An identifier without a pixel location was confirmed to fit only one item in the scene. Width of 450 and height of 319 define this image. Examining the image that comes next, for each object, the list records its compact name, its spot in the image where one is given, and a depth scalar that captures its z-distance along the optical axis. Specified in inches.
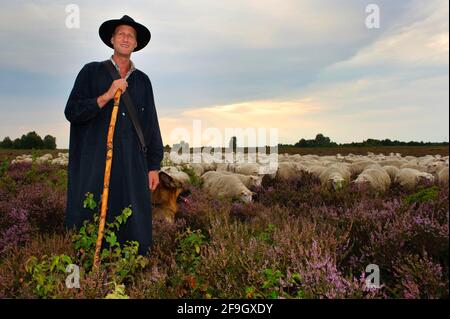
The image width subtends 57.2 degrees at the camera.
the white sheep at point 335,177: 409.7
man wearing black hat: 159.8
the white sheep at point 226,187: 368.5
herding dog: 251.3
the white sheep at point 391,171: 501.4
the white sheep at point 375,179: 401.4
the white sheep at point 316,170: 513.4
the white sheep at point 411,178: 419.5
